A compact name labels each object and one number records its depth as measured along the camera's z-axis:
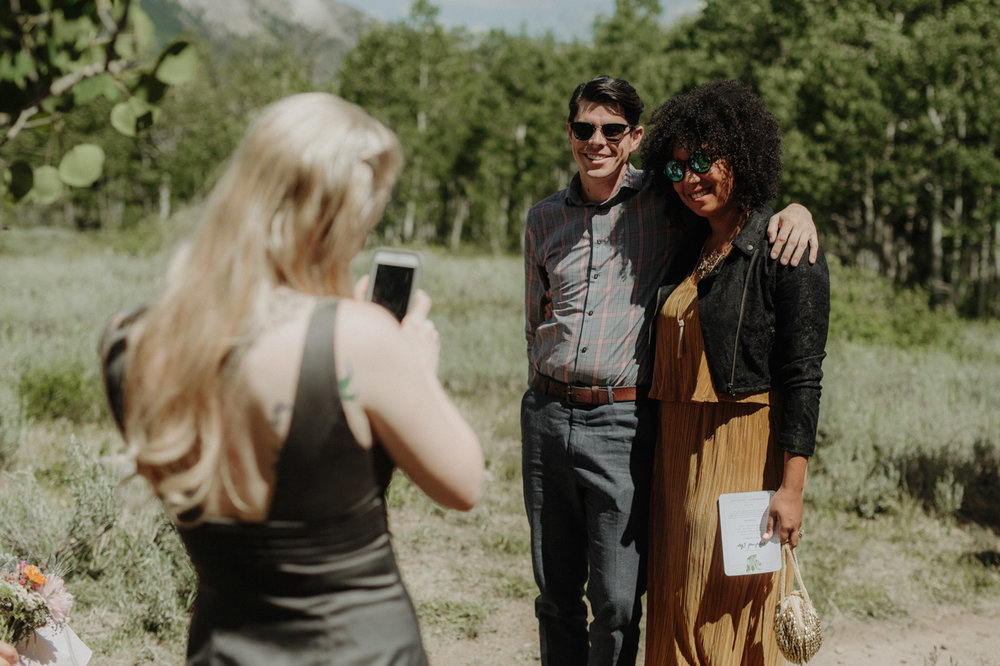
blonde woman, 1.24
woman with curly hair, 2.41
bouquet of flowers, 2.54
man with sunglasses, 2.76
